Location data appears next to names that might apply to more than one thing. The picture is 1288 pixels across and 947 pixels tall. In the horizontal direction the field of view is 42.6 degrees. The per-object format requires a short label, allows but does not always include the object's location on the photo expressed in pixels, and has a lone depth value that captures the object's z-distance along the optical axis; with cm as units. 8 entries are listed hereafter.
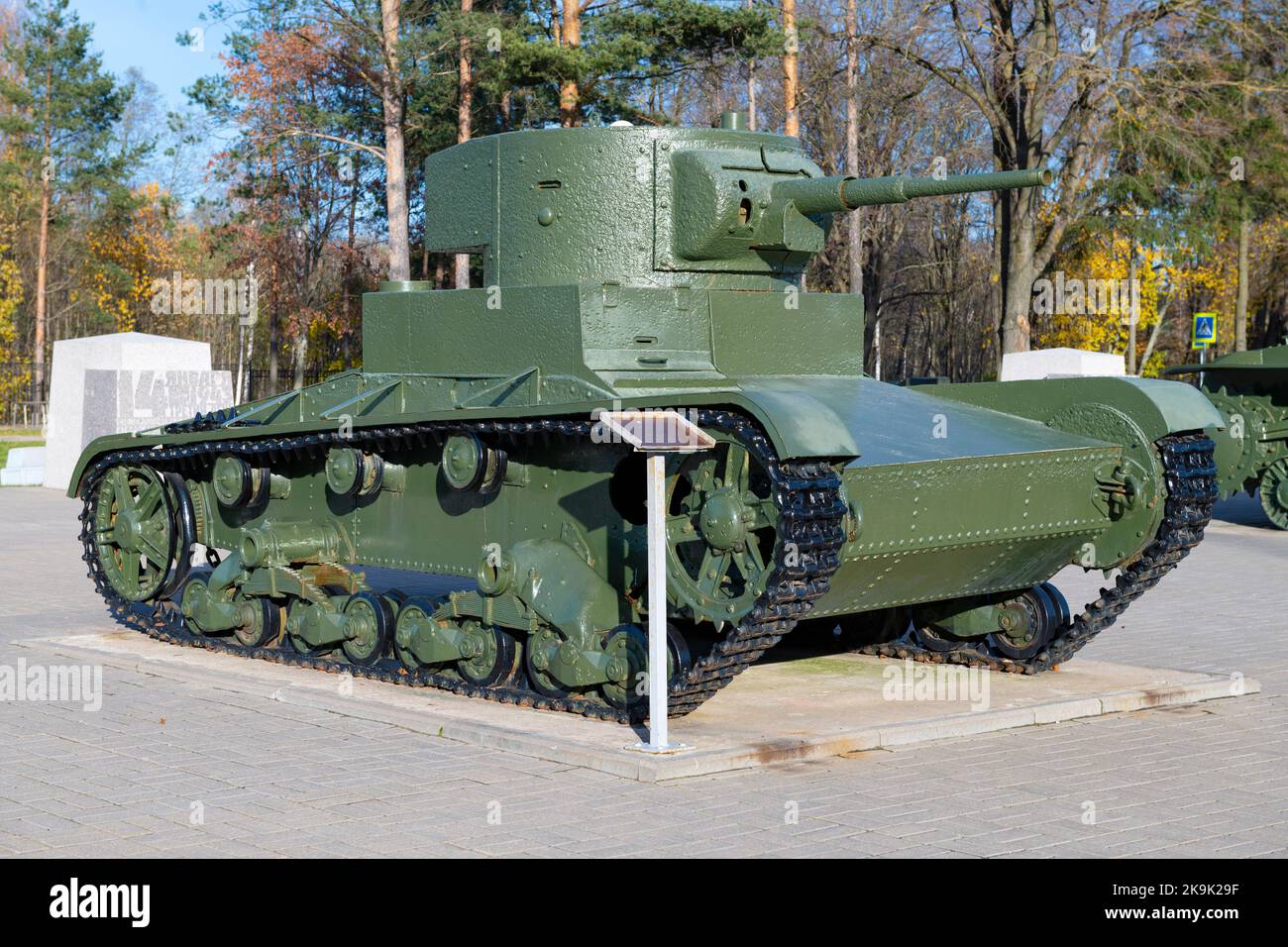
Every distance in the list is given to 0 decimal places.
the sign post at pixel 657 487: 741
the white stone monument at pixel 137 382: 2420
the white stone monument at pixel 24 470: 2727
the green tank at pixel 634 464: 824
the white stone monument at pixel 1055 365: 2412
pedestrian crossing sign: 2556
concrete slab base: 789
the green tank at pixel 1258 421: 2138
